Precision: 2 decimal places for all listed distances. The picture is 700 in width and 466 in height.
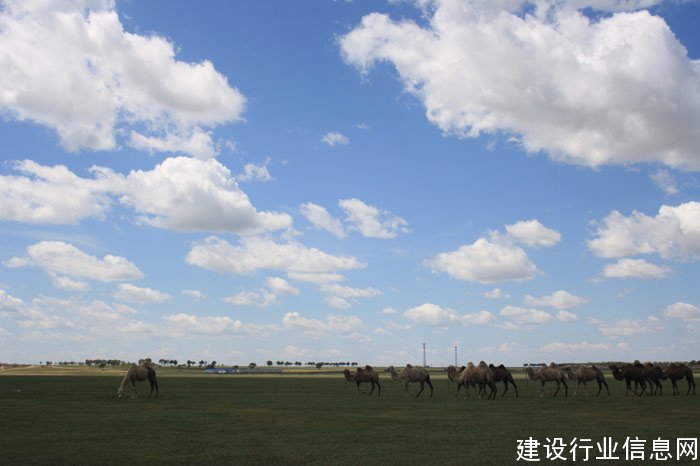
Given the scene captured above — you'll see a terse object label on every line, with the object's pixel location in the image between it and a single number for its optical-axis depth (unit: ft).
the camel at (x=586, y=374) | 145.12
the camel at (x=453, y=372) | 148.69
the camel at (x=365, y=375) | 146.20
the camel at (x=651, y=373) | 145.07
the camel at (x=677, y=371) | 152.34
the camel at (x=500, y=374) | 131.85
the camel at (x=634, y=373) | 142.94
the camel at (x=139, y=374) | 124.88
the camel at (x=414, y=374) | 136.67
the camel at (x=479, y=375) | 122.01
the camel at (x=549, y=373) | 144.15
